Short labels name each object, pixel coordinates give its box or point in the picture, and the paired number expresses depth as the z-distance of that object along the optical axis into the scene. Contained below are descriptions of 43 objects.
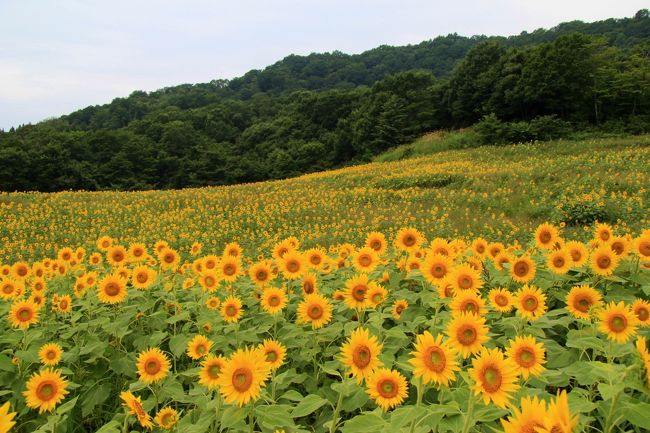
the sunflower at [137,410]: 1.72
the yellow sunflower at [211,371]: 1.76
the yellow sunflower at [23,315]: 2.72
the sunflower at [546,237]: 3.23
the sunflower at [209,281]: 3.07
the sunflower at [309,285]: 2.84
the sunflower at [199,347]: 2.28
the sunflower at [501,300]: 2.26
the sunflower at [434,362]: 1.46
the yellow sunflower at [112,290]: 2.94
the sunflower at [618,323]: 1.76
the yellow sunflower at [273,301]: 2.58
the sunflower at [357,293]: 2.44
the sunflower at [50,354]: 2.47
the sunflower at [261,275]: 3.02
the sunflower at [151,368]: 2.17
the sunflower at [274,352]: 1.99
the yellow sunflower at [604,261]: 2.53
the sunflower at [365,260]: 3.03
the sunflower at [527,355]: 1.55
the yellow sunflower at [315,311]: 2.38
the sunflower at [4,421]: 1.15
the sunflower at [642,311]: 1.90
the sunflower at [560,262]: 2.67
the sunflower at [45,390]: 2.07
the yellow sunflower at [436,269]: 2.58
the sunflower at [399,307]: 2.69
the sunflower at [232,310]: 2.58
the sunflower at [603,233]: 3.02
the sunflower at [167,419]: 1.87
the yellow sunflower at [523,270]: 2.63
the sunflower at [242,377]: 1.53
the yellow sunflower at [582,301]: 2.17
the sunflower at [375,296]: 2.43
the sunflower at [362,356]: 1.65
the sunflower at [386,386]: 1.61
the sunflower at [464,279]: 2.29
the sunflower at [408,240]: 3.35
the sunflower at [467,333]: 1.62
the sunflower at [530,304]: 2.09
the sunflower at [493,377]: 1.35
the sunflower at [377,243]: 3.41
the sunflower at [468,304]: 1.87
